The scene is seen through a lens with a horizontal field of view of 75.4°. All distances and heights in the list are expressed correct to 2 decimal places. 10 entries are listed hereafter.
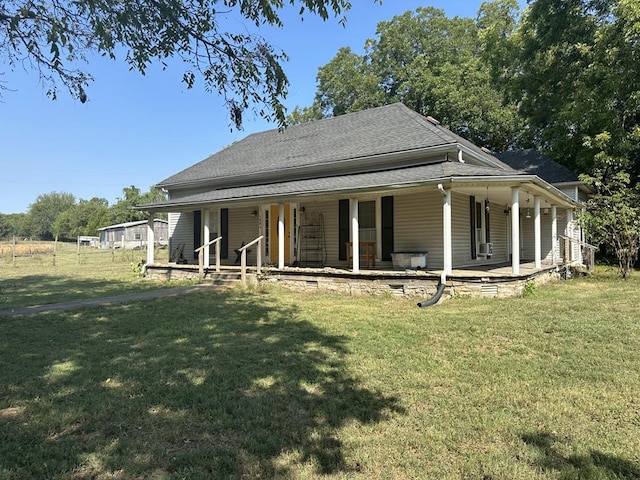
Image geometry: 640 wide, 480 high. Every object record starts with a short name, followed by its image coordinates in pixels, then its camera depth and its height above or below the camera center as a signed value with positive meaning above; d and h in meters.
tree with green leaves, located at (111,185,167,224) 69.38 +7.88
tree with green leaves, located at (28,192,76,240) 103.81 +9.33
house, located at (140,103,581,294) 10.48 +1.30
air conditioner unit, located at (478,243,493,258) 13.27 -0.21
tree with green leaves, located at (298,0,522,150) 24.80 +11.17
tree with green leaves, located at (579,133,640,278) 11.73 +0.69
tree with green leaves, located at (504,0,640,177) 14.24 +6.56
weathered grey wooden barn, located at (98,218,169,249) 46.41 +1.43
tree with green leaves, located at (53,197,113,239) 75.24 +5.20
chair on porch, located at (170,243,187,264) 16.87 -0.32
